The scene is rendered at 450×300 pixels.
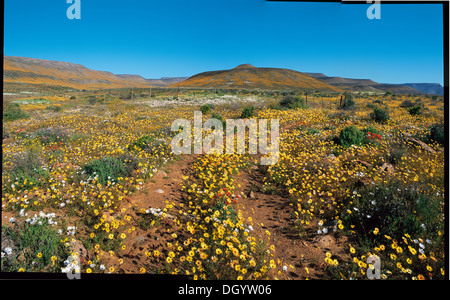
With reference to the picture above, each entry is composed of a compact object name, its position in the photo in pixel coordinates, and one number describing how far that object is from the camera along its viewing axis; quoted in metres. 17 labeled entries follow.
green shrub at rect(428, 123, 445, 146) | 7.27
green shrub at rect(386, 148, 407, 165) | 5.91
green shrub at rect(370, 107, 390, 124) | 12.00
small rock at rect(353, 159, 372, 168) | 5.60
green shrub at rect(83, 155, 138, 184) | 4.57
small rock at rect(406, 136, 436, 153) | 6.50
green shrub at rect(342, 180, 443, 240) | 3.15
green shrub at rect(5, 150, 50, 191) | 4.00
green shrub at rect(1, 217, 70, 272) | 2.39
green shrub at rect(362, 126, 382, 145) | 7.54
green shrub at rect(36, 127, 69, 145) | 7.77
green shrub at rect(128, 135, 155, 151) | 6.84
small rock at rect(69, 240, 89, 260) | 2.68
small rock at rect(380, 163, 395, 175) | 5.10
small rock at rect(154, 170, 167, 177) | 5.22
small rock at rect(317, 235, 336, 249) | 3.19
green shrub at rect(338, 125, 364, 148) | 7.50
